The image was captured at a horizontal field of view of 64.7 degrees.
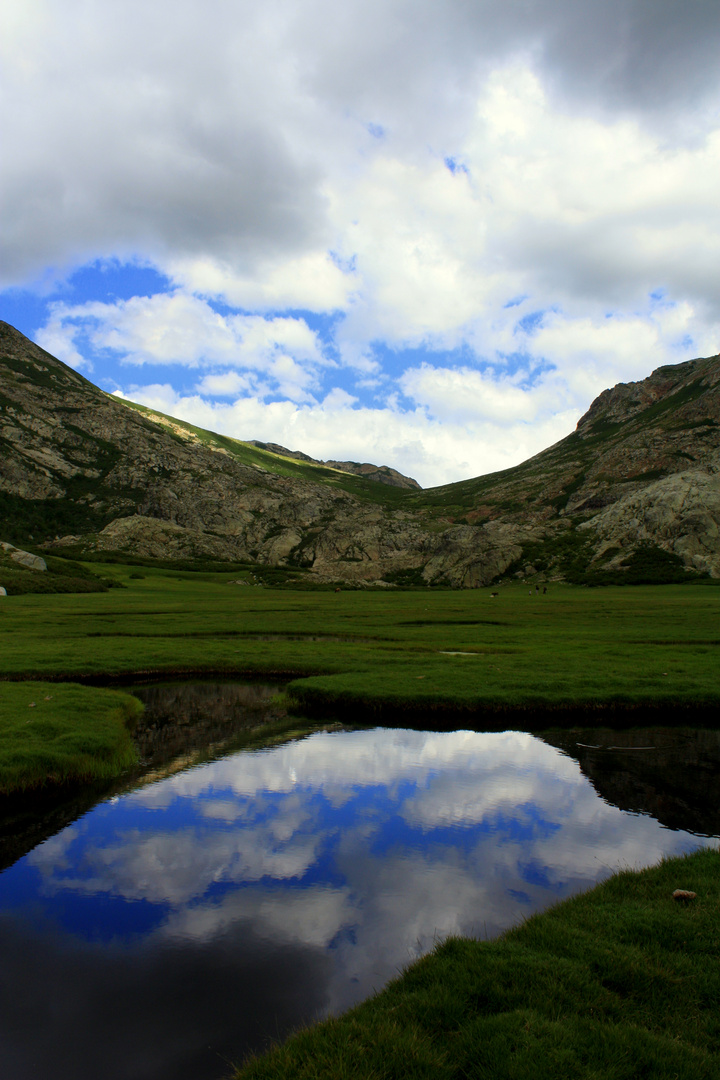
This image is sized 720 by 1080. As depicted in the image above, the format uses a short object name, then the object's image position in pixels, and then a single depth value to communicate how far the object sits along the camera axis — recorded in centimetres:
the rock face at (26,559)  12181
